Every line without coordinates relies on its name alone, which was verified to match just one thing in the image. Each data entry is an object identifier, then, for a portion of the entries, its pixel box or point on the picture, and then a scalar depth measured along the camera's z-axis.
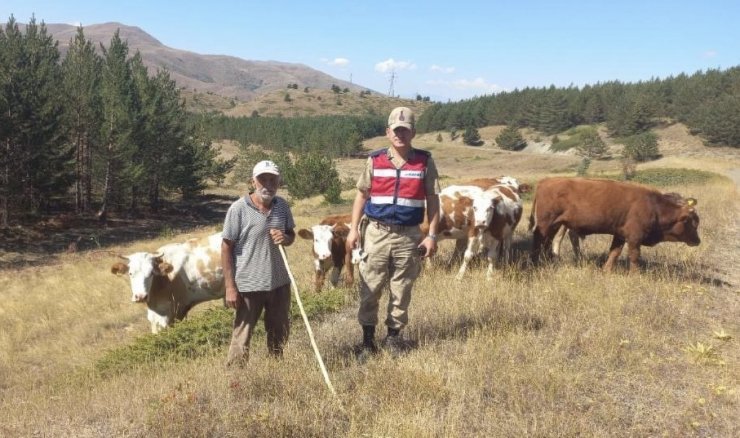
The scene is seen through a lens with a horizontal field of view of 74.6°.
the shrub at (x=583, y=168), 53.56
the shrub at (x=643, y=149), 65.44
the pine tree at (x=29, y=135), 29.31
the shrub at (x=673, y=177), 36.47
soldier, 4.73
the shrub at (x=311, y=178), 46.97
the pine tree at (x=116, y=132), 35.81
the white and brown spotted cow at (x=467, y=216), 8.73
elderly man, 4.70
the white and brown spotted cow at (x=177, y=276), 7.23
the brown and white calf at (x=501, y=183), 12.31
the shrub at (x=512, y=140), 102.81
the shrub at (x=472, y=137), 113.44
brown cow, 9.09
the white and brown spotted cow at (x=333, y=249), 8.28
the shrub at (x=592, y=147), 76.75
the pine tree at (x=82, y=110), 36.22
